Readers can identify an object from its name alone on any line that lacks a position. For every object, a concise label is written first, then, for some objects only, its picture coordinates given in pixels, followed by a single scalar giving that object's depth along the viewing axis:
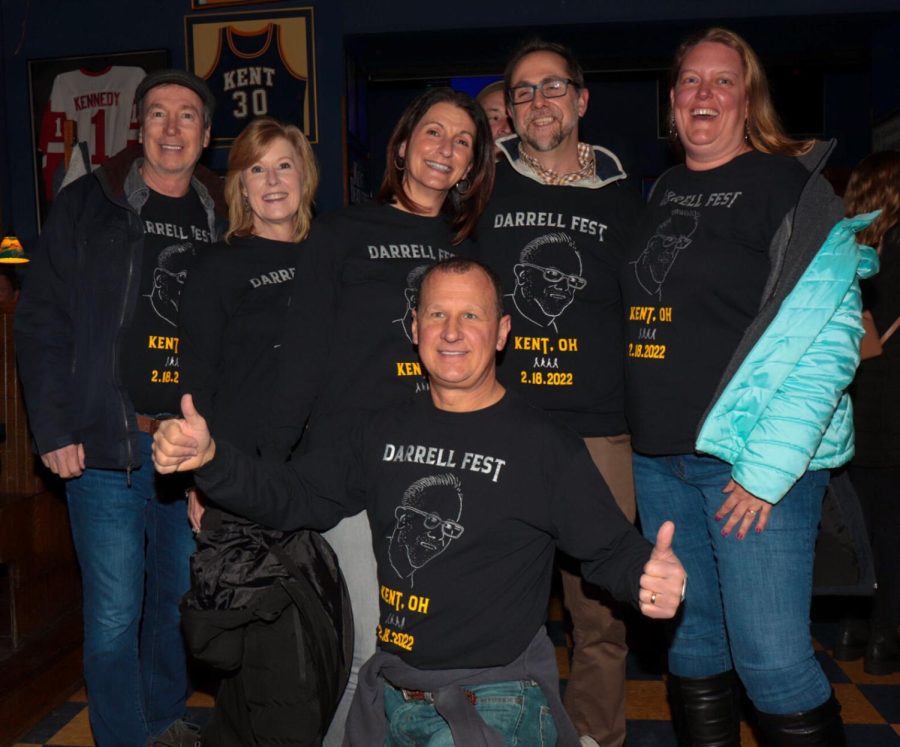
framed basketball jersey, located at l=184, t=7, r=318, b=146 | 6.08
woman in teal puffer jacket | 2.05
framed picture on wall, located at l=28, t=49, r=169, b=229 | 6.20
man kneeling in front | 1.96
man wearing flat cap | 2.59
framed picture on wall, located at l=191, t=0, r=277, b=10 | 6.14
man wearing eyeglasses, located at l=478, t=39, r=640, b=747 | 2.49
